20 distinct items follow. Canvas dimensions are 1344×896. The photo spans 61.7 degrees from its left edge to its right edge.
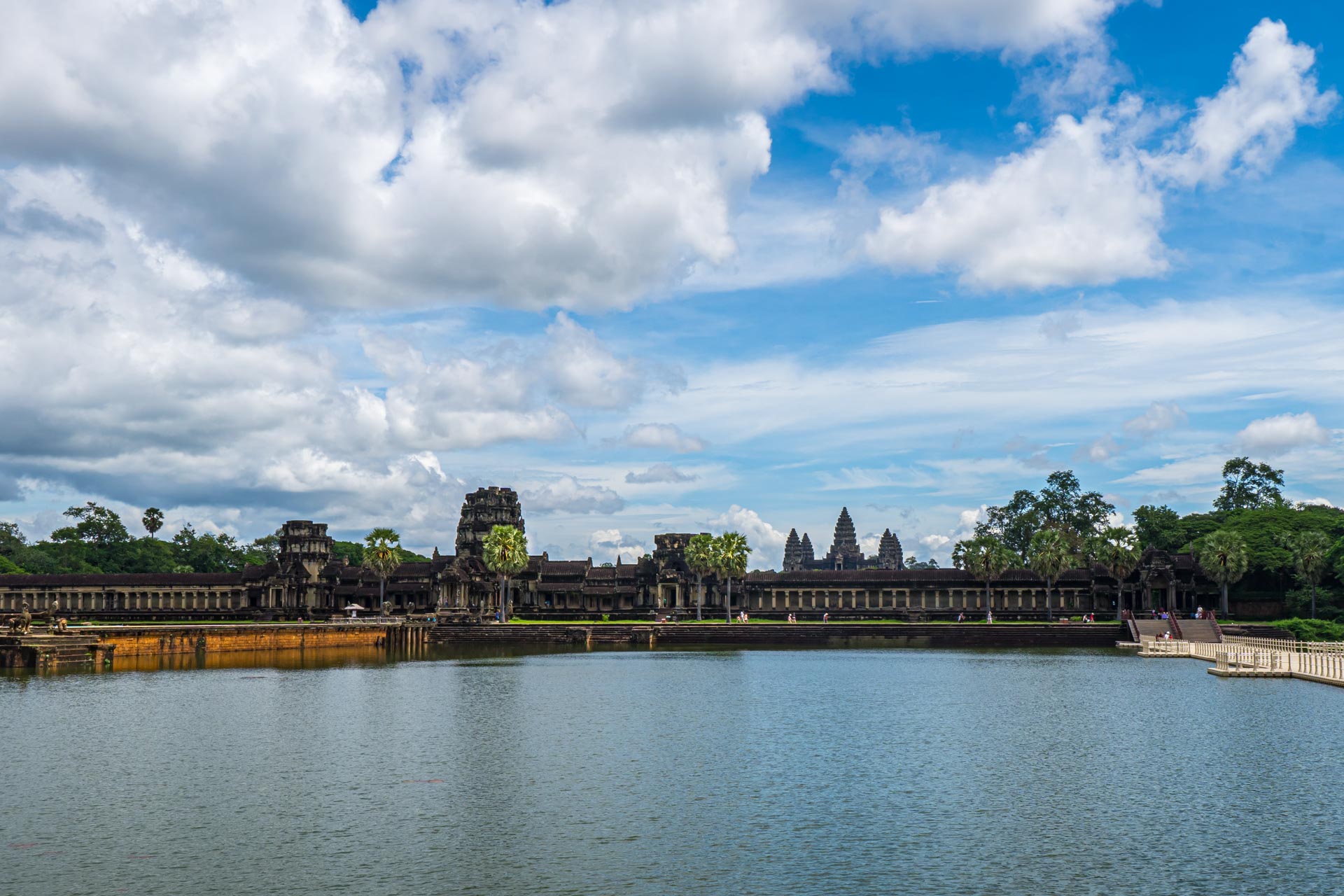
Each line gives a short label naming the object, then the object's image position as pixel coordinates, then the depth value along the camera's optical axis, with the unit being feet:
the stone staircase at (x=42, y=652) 222.69
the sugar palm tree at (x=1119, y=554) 355.15
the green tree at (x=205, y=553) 571.28
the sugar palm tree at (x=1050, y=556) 360.28
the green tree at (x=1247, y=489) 483.92
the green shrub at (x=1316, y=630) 277.58
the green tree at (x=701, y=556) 375.25
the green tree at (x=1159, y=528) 411.54
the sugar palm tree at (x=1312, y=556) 321.81
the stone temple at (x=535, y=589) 409.28
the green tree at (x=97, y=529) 554.87
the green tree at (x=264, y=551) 590.55
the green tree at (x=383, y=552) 370.28
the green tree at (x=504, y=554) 347.97
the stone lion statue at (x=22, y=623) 228.47
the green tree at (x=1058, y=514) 509.76
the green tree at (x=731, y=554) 366.63
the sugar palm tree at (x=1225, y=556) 338.34
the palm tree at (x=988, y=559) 369.09
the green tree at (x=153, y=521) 588.50
